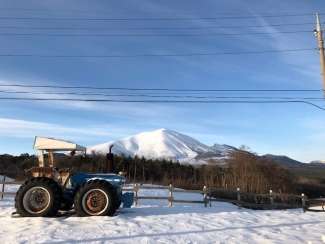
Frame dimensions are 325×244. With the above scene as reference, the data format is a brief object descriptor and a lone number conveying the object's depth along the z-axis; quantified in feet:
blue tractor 35.34
